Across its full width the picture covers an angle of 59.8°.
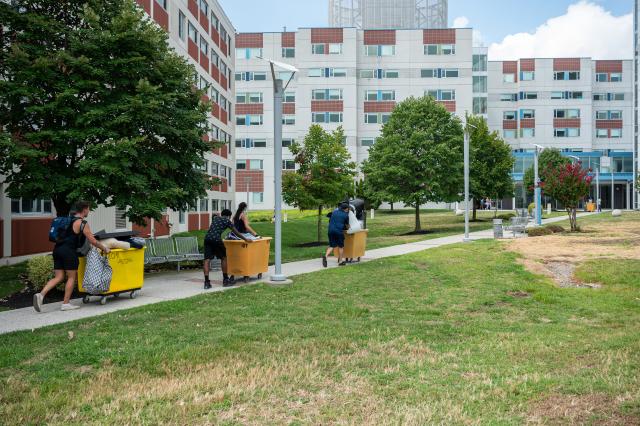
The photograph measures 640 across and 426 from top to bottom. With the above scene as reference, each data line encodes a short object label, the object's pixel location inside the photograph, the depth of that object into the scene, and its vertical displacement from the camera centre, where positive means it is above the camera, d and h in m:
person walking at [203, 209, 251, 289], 11.66 -0.75
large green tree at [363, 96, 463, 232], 33.00 +2.80
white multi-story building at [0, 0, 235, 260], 16.58 +5.84
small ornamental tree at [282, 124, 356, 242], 25.81 +1.47
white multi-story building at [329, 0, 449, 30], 85.12 +29.61
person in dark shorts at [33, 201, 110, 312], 9.31 -0.71
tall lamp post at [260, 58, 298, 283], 12.34 +1.14
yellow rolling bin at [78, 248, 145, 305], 9.96 -1.21
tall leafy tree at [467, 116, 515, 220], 40.62 +3.06
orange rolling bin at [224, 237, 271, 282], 12.36 -1.15
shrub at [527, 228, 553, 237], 26.62 -1.29
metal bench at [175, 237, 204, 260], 14.98 -1.15
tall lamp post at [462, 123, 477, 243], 24.25 +1.65
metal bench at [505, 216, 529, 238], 26.38 -0.91
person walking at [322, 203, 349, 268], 15.38 -0.60
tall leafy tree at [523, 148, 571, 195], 62.79 +5.36
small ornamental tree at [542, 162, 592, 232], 29.34 +1.04
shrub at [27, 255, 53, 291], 11.30 -1.34
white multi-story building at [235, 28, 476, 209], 64.06 +14.41
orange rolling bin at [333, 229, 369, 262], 16.14 -1.16
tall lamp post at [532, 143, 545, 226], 36.18 +0.55
